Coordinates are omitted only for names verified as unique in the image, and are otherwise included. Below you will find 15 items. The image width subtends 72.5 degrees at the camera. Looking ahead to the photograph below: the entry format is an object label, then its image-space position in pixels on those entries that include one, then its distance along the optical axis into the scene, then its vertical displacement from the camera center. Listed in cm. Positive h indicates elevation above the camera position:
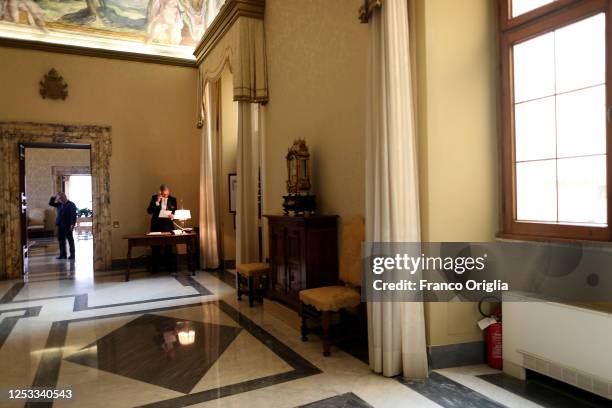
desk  788 -74
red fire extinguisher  356 -122
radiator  279 -107
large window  305 +62
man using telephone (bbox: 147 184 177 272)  873 -23
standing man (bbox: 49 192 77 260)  1038 -31
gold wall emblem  868 +248
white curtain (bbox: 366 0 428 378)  341 +14
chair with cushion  394 -92
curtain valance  660 +223
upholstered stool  580 -115
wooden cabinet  468 -61
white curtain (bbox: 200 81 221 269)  895 +18
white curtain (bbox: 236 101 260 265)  670 +13
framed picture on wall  935 +33
